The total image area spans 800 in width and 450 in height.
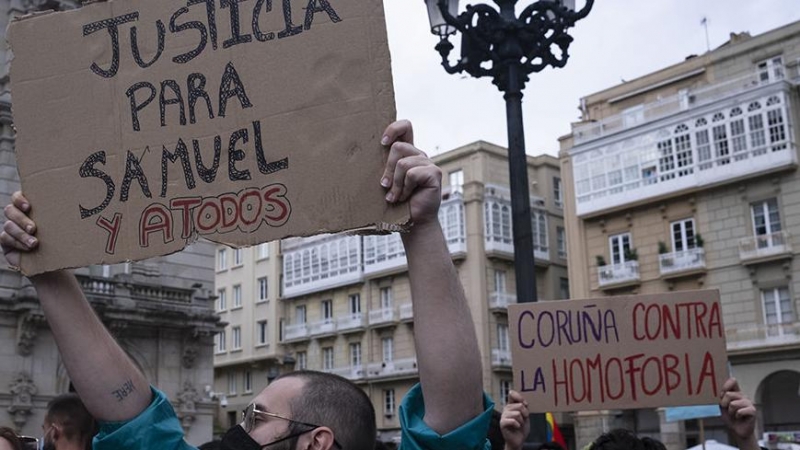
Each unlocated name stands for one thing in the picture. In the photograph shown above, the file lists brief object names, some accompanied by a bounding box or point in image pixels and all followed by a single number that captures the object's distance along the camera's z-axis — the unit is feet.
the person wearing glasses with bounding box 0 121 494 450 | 7.10
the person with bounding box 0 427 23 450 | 14.38
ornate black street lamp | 26.78
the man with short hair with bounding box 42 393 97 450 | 14.69
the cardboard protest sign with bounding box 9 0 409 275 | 7.72
